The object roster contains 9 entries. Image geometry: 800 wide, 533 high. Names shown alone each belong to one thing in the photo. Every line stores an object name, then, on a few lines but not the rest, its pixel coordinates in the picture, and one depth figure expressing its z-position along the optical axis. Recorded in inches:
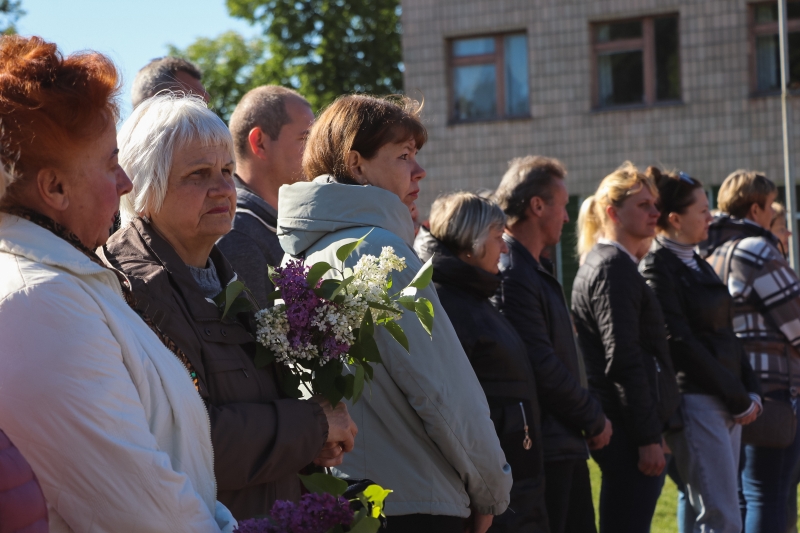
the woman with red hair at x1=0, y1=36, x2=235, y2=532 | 70.6
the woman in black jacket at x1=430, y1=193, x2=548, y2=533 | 152.6
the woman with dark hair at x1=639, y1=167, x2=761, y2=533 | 202.7
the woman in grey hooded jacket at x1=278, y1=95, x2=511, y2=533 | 117.4
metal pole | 468.1
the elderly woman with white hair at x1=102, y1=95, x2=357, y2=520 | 90.1
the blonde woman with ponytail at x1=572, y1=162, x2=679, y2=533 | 192.1
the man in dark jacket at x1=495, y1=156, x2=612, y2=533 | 169.9
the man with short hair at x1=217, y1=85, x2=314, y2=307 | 169.8
